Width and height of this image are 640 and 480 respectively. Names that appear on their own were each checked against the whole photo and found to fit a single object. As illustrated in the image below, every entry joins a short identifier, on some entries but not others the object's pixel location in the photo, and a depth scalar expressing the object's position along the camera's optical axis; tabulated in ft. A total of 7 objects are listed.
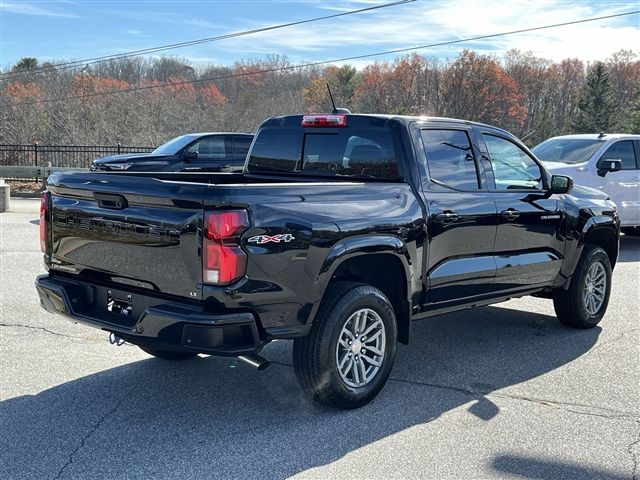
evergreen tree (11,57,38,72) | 201.57
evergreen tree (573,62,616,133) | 164.45
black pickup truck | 11.30
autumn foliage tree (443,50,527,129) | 228.22
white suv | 35.32
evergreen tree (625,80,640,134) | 145.16
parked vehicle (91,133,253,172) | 42.93
